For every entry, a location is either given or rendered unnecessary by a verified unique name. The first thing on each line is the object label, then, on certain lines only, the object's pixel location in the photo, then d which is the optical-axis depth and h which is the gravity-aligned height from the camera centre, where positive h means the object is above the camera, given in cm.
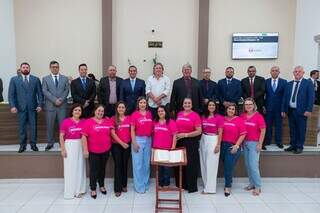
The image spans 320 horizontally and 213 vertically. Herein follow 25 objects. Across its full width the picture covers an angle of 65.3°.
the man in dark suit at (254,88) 420 -13
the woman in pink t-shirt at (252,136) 347 -78
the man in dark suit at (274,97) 420 -28
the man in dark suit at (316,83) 499 -4
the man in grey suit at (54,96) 397 -29
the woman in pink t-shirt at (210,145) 351 -92
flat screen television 572 +80
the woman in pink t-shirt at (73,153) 339 -102
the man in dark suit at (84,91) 399 -21
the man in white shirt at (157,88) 404 -15
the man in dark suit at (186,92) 403 -20
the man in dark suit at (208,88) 430 -14
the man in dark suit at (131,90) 401 -18
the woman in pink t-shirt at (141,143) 349 -90
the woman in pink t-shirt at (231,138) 345 -81
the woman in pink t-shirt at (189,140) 346 -86
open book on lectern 301 -94
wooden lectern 297 -140
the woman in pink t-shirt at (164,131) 343 -72
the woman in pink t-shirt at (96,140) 337 -84
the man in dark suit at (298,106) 394 -40
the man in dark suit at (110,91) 404 -20
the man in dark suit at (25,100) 393 -36
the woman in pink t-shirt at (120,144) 345 -91
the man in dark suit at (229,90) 423 -17
